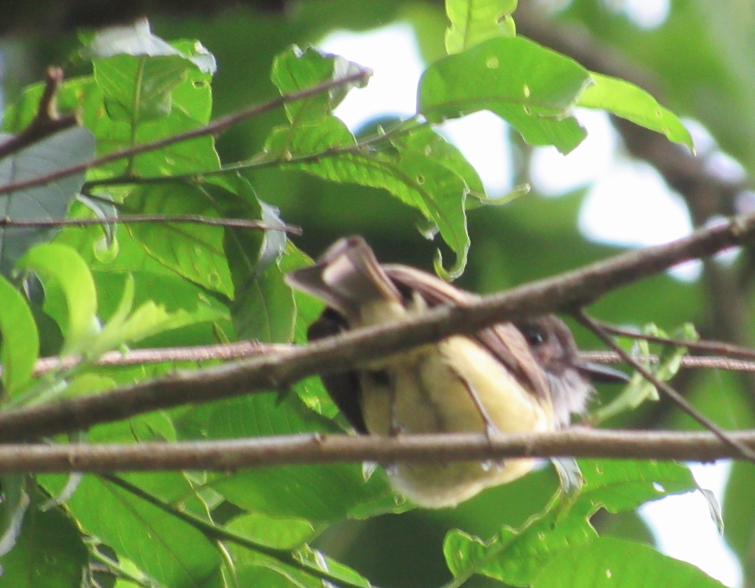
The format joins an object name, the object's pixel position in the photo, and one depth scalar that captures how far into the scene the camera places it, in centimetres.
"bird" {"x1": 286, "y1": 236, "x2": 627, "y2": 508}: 437
